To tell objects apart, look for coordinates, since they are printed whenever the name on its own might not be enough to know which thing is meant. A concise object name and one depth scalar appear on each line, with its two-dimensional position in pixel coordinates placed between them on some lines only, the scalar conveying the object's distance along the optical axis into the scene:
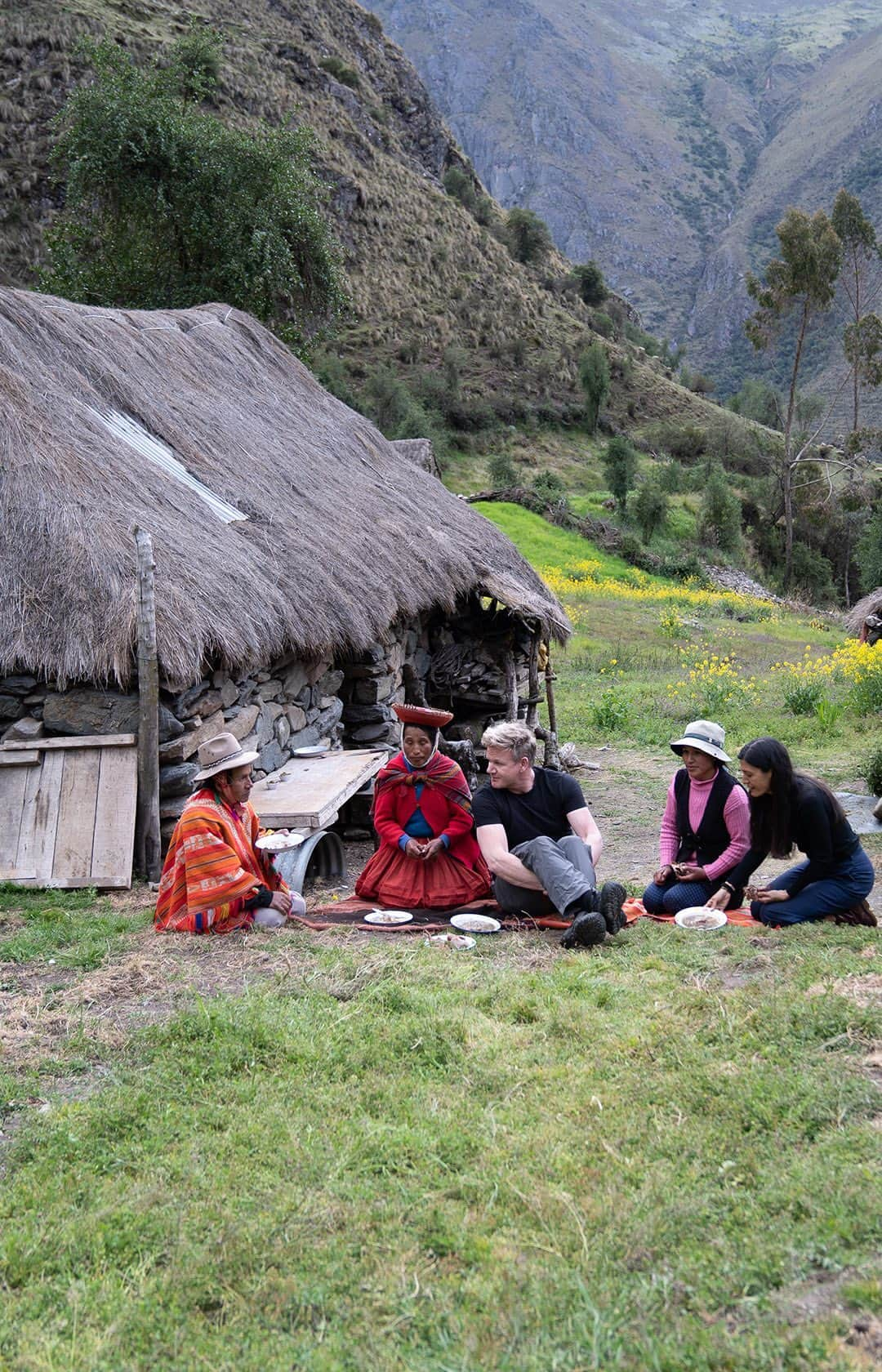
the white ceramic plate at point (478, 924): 4.94
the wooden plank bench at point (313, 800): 6.16
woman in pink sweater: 5.20
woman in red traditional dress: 5.41
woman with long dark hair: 4.66
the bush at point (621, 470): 32.62
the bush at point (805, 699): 12.94
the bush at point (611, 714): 13.48
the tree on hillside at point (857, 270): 35.34
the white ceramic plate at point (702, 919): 4.92
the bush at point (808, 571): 35.06
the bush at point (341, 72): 45.91
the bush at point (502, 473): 33.16
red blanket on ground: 4.98
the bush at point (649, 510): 30.48
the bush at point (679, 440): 41.69
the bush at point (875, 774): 9.00
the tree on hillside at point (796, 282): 32.66
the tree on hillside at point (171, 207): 17.66
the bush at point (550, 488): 30.58
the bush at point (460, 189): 50.28
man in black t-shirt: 4.71
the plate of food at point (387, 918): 5.08
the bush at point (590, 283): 52.34
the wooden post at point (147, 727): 5.75
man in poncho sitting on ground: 4.75
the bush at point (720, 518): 31.38
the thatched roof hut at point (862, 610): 18.66
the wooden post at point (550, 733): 11.73
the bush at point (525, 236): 49.81
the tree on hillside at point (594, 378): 39.72
